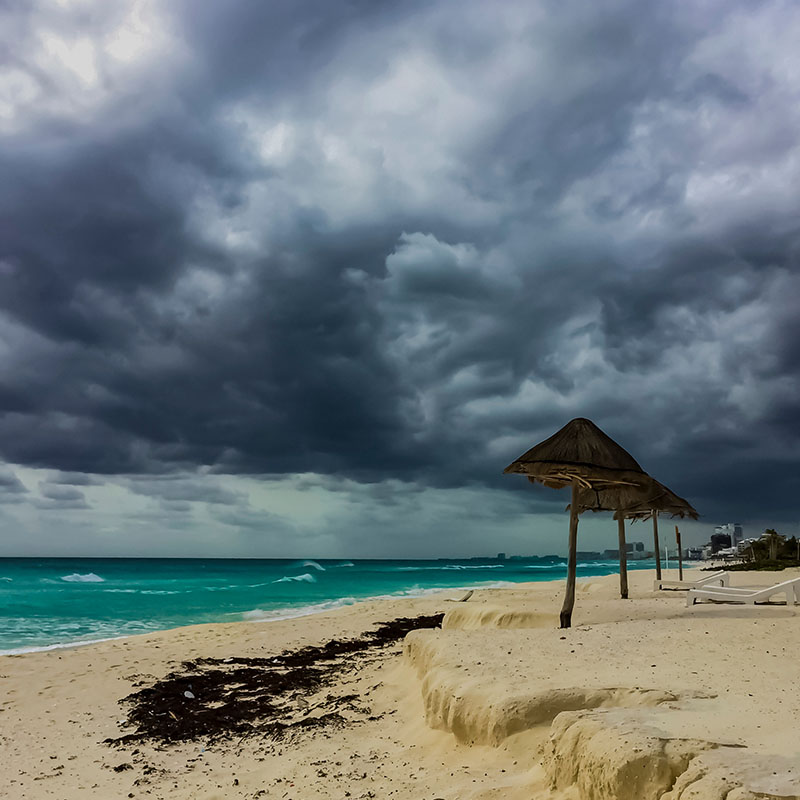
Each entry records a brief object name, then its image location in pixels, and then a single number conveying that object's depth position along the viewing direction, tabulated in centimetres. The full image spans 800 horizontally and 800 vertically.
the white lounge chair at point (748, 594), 1109
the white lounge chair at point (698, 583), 1454
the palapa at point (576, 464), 941
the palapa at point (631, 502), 1437
